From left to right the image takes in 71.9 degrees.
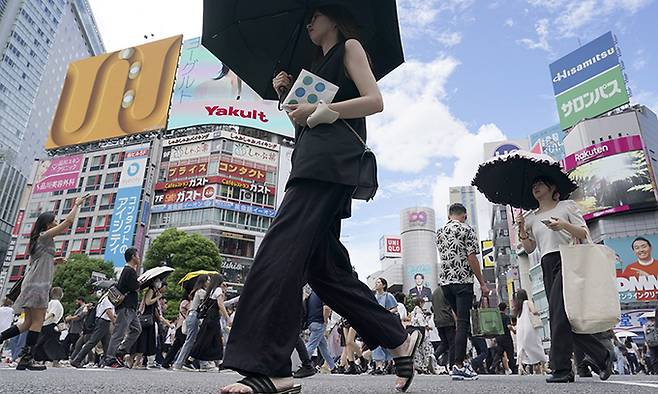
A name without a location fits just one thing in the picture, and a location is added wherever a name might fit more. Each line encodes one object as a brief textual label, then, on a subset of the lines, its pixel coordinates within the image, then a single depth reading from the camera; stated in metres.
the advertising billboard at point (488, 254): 60.27
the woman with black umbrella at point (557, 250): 3.23
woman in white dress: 7.44
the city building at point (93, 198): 39.16
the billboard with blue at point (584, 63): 38.34
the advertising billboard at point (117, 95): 40.88
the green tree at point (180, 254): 29.03
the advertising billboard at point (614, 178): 32.59
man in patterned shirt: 4.32
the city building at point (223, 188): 38.28
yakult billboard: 42.50
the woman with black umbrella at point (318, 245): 1.52
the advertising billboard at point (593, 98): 36.91
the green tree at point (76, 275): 29.75
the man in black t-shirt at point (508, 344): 8.93
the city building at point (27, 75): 62.91
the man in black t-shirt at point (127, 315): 6.28
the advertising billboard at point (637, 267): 30.86
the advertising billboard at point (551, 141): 49.28
